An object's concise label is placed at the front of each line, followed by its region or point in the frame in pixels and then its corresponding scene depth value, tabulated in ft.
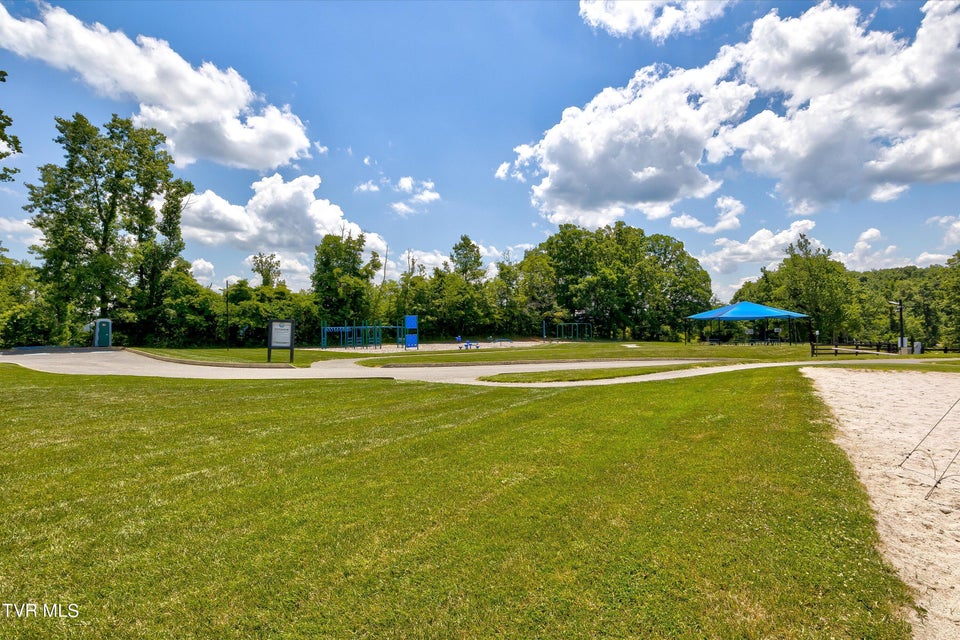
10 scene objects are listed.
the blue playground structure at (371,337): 119.03
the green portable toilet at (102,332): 98.37
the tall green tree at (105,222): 105.19
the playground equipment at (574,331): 169.38
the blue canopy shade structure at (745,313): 113.91
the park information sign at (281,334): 70.85
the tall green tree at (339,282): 141.49
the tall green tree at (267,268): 212.52
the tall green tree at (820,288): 136.56
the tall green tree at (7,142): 38.37
